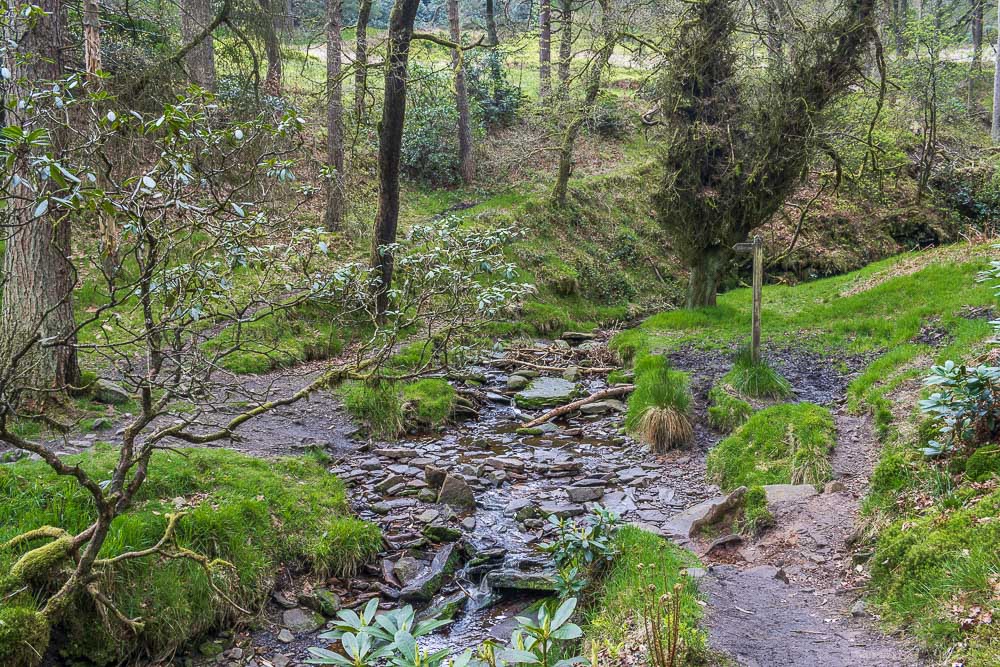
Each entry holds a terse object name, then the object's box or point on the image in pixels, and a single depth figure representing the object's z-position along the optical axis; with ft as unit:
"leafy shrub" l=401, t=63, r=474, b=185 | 72.54
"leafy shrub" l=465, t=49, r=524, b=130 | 83.46
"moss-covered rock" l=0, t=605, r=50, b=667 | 14.47
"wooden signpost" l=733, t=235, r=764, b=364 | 33.76
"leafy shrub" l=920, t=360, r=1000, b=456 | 17.29
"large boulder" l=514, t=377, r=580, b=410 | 37.60
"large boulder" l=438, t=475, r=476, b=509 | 25.25
